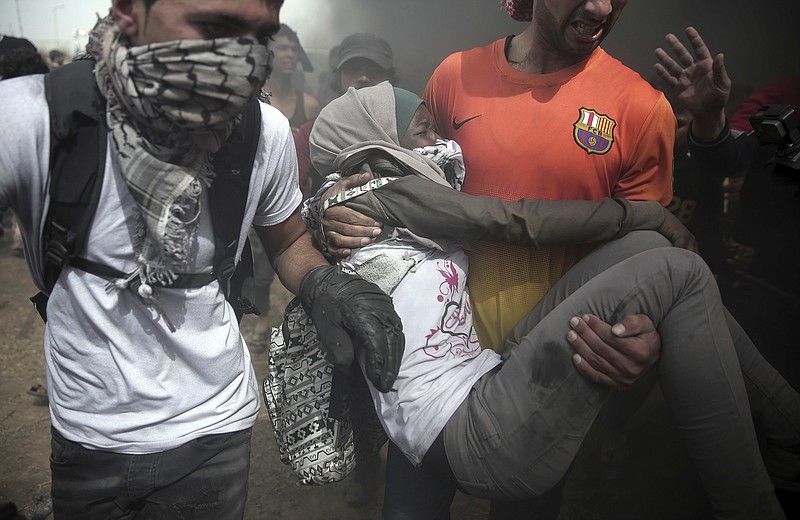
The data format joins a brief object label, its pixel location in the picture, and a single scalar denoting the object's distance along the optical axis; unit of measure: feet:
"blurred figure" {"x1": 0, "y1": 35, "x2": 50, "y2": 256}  7.20
